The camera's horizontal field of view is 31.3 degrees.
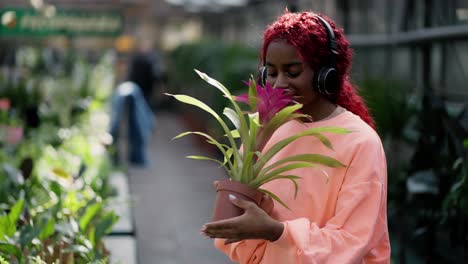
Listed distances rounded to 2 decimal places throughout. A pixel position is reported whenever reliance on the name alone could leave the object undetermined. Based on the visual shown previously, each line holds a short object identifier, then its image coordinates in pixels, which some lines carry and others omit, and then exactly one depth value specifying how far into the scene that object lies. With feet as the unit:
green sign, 32.94
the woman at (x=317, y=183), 6.84
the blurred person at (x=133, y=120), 33.76
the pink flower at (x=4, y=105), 24.94
